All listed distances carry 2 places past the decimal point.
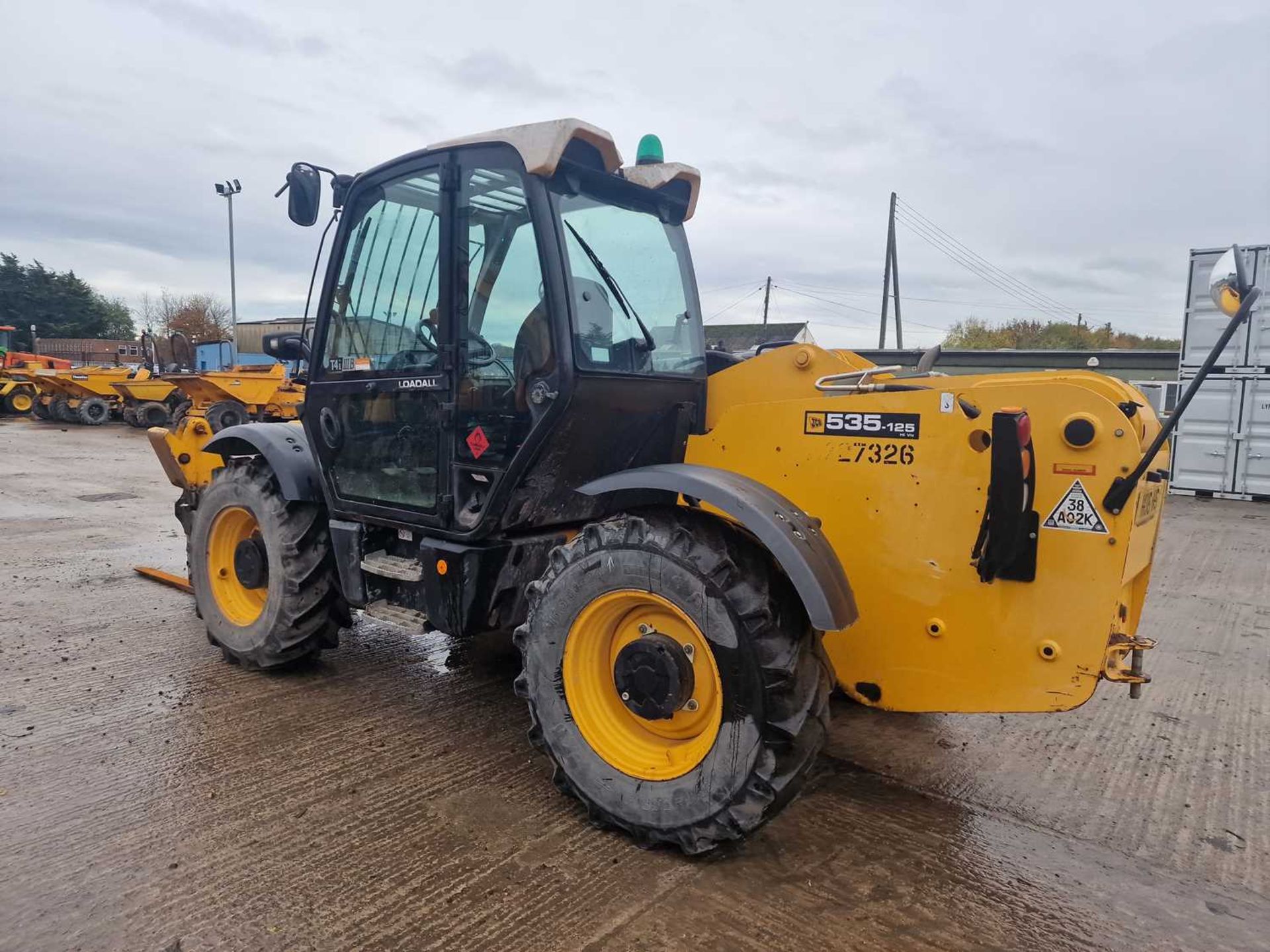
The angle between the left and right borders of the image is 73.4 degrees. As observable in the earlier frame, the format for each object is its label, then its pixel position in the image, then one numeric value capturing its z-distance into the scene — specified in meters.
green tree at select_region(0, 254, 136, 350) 52.59
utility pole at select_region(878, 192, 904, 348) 25.12
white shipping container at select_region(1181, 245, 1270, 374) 10.95
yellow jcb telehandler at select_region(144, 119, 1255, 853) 2.59
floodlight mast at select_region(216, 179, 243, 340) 27.31
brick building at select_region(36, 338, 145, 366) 46.44
